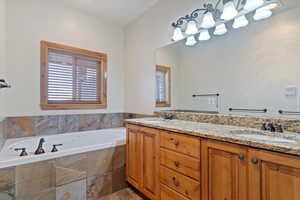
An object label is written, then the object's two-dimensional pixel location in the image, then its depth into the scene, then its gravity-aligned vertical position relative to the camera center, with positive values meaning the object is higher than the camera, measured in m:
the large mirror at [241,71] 1.38 +0.34
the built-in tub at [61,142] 1.58 -0.55
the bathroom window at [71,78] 2.49 +0.42
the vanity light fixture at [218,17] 1.49 +0.90
